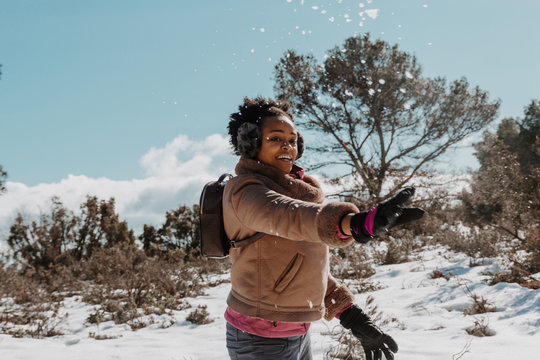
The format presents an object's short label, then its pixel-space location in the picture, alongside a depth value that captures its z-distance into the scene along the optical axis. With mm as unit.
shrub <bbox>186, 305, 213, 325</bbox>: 4784
